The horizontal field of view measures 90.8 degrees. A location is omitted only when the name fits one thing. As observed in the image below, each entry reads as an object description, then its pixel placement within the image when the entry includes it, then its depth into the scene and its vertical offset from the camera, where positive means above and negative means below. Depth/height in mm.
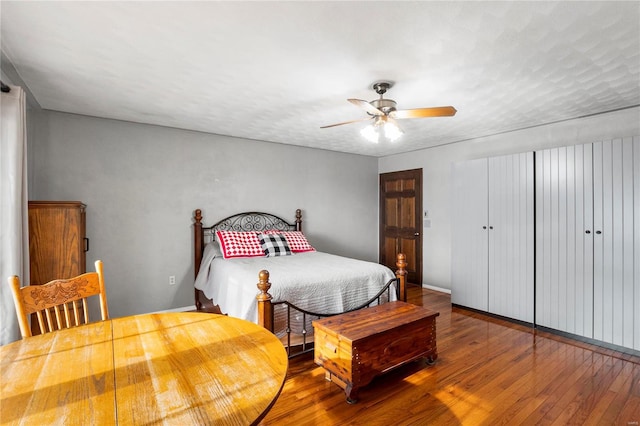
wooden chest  2197 -992
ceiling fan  2512 +790
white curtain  2148 +48
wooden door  5571 -156
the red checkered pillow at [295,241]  4371 -424
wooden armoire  2613 -242
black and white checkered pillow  4090 -442
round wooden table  833 -529
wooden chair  1433 -412
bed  2645 -660
